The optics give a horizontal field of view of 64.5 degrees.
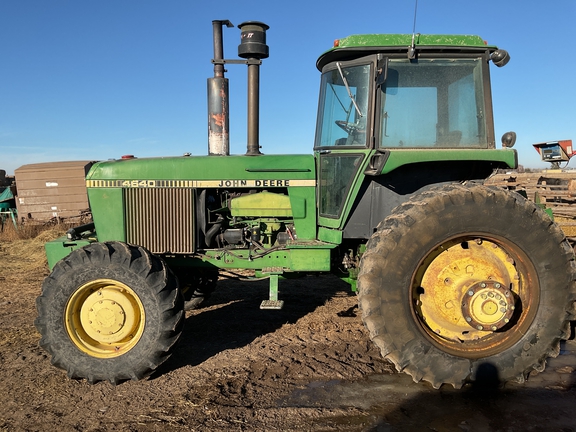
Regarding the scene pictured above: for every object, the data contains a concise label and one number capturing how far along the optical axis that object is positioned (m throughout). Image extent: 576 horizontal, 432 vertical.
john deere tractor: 3.36
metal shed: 12.89
